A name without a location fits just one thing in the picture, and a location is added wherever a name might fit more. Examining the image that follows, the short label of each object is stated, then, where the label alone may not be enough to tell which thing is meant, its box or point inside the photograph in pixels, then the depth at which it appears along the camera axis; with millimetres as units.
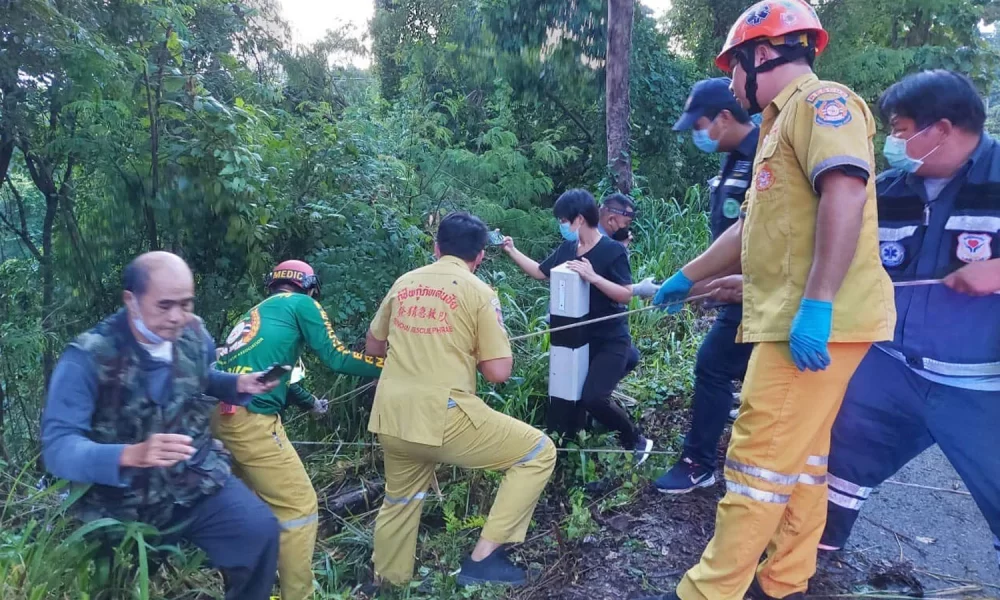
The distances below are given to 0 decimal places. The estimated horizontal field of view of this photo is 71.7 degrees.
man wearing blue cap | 3213
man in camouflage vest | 2256
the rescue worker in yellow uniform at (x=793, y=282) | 2094
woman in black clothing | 3961
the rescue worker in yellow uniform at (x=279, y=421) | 3150
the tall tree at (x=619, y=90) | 8352
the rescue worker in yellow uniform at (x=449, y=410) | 3111
